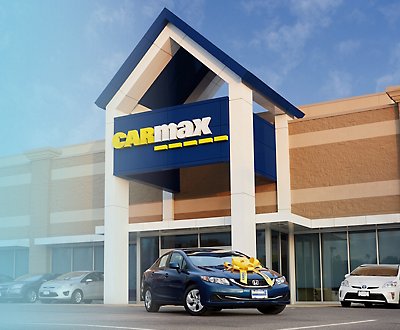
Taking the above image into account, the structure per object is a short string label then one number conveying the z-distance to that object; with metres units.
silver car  26.09
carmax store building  24.34
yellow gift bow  13.48
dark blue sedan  13.12
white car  19.06
